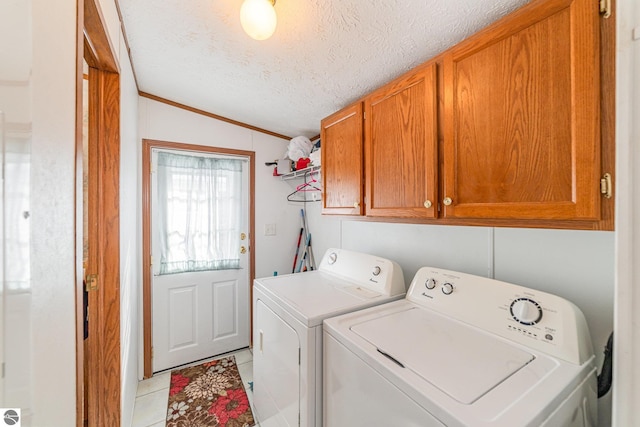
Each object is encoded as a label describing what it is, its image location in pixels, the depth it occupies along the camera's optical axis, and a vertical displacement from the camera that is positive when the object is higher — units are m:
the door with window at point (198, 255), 2.38 -0.42
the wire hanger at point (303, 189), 2.71 +0.26
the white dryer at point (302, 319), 1.22 -0.58
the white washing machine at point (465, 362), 0.72 -0.52
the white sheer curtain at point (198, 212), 2.41 +0.01
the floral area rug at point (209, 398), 1.87 -1.51
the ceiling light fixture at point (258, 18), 1.05 +0.82
